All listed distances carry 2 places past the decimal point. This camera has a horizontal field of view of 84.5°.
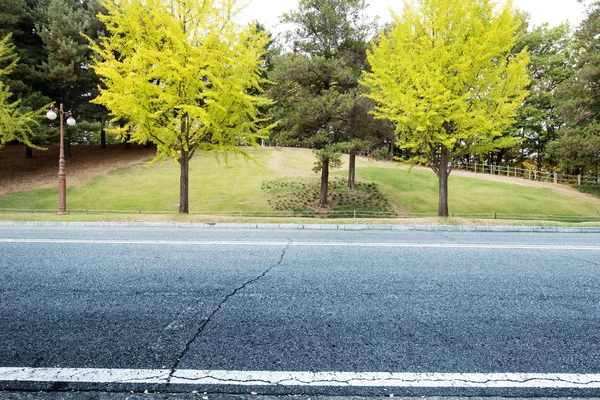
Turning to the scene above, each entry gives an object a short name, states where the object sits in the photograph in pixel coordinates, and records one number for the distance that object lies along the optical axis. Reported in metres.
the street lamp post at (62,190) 13.73
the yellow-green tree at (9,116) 19.36
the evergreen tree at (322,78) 18.11
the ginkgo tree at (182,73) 12.24
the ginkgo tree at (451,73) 12.62
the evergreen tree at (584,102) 25.12
